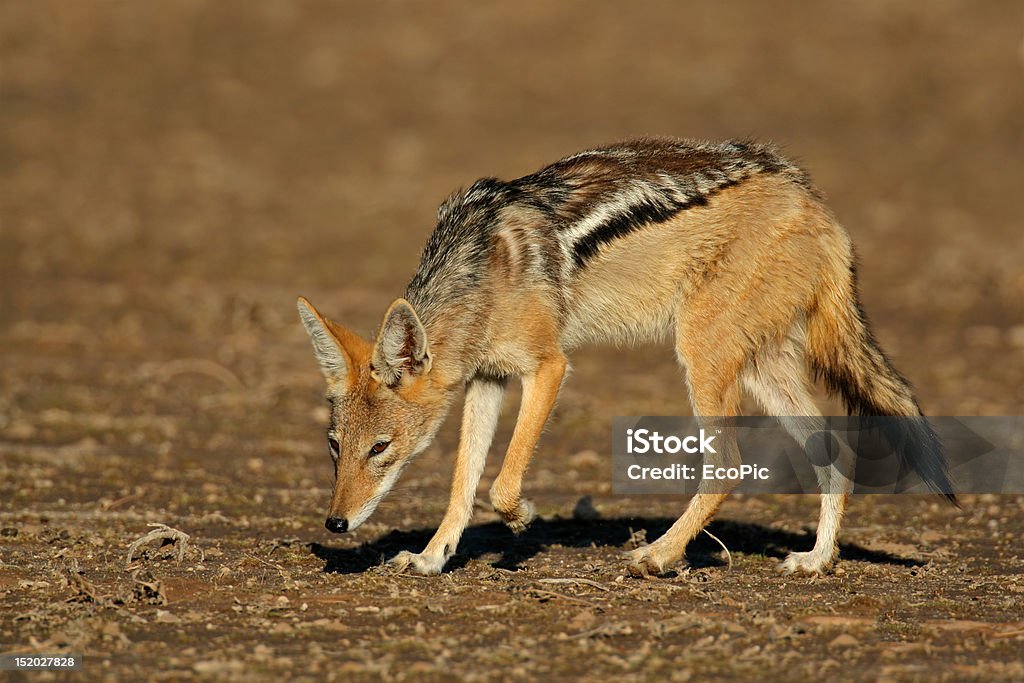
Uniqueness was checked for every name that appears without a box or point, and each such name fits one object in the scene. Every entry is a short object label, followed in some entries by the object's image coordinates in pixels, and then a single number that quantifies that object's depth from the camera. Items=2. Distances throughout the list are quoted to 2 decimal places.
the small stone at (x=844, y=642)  11.06
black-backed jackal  13.65
